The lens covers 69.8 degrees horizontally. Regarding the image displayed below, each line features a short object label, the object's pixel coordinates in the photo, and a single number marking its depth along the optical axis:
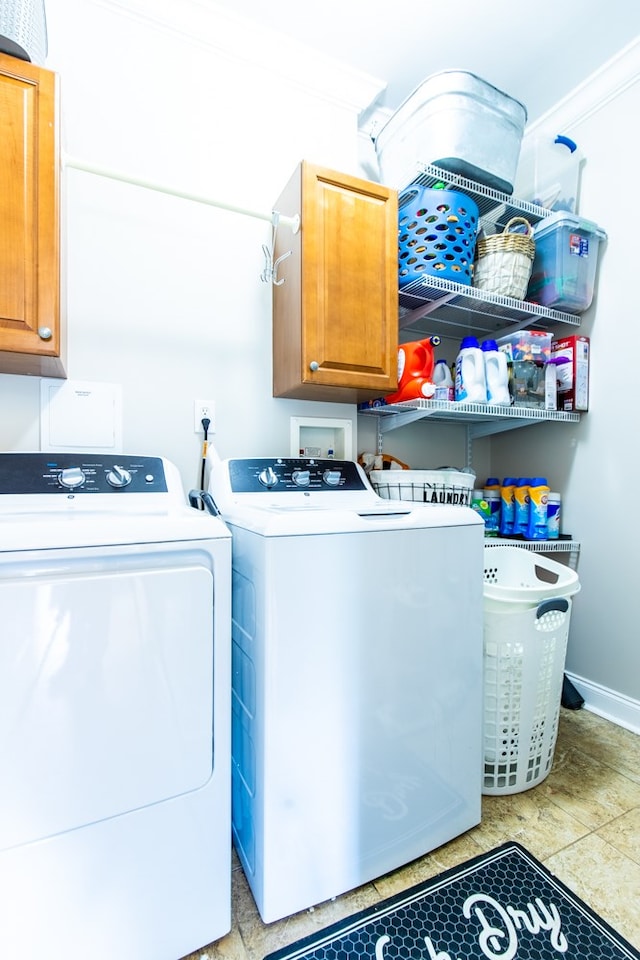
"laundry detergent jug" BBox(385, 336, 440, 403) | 1.81
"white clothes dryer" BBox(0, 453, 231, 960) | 0.83
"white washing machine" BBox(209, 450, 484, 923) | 1.04
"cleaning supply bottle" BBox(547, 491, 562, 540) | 2.11
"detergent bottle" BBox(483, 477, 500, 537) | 2.22
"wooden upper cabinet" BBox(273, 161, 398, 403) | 1.58
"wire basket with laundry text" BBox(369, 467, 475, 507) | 1.78
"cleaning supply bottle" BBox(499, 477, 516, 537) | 2.19
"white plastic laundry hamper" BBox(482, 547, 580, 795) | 1.46
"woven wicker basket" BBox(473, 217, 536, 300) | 1.95
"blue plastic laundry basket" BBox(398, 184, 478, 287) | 1.82
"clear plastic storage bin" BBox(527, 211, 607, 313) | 1.99
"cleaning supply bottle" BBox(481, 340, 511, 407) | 1.95
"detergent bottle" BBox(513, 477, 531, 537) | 2.13
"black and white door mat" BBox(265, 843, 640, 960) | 0.99
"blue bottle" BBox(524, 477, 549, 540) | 2.08
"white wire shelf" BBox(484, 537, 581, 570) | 1.97
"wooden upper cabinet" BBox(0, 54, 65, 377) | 1.20
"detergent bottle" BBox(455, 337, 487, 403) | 1.93
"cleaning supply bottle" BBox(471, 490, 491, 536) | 2.18
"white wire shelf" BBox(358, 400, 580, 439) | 1.83
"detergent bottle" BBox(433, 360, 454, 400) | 1.97
